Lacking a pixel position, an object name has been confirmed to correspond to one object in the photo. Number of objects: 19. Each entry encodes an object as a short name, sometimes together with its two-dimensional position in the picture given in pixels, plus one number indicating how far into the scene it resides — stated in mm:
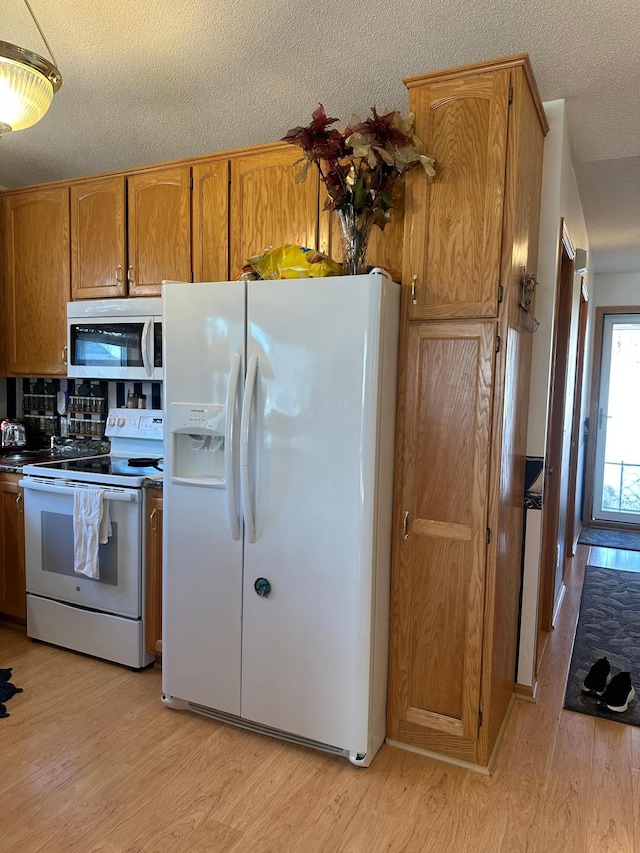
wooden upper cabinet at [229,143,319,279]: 2617
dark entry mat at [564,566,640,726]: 2645
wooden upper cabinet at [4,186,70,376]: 3348
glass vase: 2148
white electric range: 2727
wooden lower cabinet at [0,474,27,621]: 3133
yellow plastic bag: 2182
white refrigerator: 2055
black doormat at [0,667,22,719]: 2509
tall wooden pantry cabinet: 2018
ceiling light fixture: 1571
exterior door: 5879
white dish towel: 2725
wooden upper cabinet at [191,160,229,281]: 2811
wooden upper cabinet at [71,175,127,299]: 3125
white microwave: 3000
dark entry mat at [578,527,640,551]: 5352
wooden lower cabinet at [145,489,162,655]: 2709
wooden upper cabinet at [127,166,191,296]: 2934
